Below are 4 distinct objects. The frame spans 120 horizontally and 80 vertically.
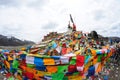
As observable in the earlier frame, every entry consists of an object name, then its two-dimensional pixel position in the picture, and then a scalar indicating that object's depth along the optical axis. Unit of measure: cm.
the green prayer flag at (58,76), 222
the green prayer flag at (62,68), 221
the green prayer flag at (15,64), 246
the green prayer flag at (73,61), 218
